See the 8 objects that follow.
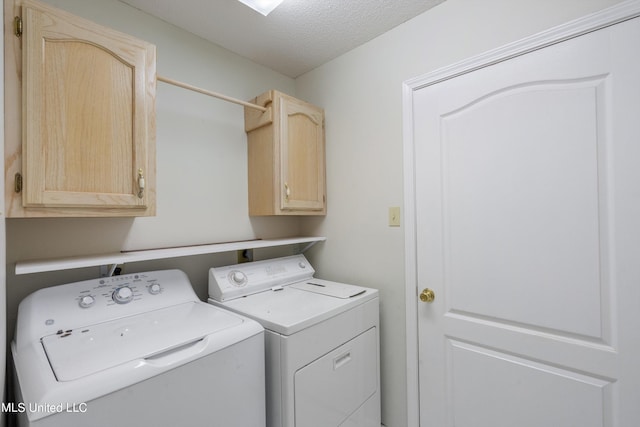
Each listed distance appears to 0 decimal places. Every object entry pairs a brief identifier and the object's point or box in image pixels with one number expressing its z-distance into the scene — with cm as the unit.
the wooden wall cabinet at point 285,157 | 178
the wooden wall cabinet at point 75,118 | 99
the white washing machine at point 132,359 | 78
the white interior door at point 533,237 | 110
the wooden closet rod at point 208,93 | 140
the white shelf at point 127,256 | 106
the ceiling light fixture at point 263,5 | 140
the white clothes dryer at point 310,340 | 121
